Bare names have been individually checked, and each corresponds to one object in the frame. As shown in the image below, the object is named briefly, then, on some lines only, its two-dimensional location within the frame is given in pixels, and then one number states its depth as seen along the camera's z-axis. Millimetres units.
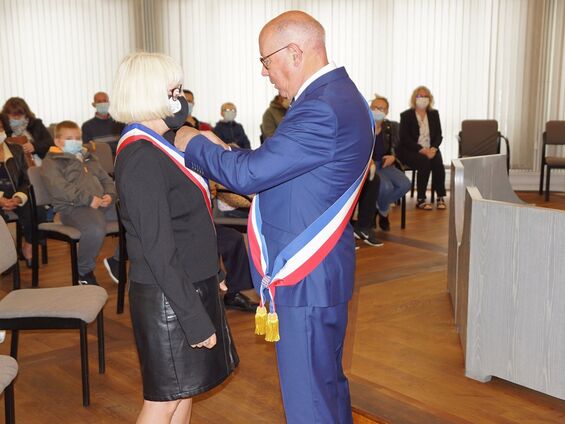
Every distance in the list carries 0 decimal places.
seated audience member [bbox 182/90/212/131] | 6383
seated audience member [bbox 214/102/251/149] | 8445
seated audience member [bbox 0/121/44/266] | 5297
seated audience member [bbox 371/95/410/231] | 7141
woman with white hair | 1958
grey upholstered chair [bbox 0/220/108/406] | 3023
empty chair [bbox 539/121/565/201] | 9016
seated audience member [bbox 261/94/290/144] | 8008
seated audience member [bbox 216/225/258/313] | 4473
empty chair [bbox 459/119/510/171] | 9188
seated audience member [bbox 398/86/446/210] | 8406
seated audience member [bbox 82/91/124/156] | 7848
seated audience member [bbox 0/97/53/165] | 6691
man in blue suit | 1908
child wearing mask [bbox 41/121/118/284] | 4973
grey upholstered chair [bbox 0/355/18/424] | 2338
